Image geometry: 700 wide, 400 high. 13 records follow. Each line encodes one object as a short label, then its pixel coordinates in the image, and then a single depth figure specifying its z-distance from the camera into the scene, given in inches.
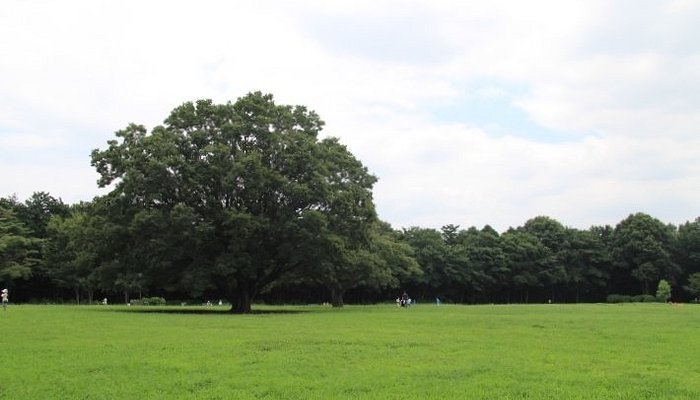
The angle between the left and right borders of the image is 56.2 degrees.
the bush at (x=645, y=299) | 3337.1
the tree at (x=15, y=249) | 2784.9
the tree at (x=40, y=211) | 3403.1
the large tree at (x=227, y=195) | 1631.4
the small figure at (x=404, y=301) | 2564.0
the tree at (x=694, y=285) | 3390.7
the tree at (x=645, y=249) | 3727.9
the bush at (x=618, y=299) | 3444.9
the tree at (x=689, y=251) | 3823.8
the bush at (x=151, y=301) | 3068.9
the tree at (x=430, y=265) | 3745.1
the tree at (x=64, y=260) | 2763.3
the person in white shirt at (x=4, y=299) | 1797.5
